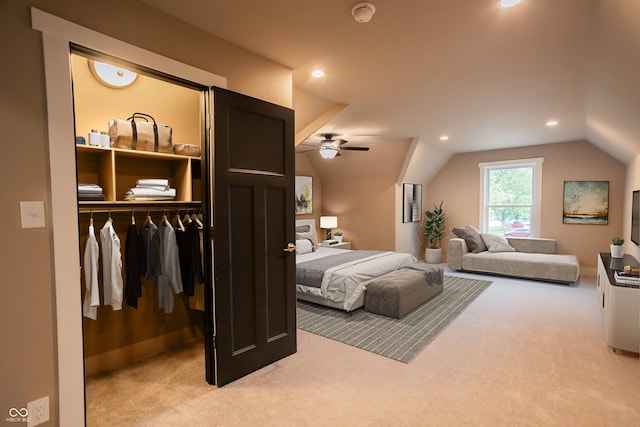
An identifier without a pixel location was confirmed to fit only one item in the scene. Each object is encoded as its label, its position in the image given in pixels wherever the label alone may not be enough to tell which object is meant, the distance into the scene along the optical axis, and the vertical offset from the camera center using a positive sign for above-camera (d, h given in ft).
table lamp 23.82 -1.40
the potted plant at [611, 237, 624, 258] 12.71 -1.90
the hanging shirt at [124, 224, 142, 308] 8.06 -1.67
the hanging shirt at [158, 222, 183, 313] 8.59 -1.73
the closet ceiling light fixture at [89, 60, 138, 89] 8.16 +3.47
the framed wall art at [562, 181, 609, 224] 18.52 -0.03
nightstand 22.24 -3.01
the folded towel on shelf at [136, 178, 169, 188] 8.41 +0.59
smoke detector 6.12 +3.78
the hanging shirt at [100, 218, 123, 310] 7.63 -1.51
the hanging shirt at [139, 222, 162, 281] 8.36 -1.28
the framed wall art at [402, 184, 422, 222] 22.88 +0.06
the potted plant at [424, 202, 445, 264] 23.48 -2.23
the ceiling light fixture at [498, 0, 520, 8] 6.05 +3.85
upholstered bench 11.94 -3.53
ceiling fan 16.44 +2.95
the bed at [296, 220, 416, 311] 12.44 -2.96
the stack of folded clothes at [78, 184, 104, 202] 7.26 +0.28
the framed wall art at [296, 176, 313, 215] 22.80 +0.64
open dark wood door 7.43 -0.75
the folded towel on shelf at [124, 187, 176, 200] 8.27 +0.28
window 20.84 +0.36
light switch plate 5.15 -0.14
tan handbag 7.90 +1.82
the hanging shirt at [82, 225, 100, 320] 7.18 -1.64
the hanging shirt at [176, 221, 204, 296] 8.91 -1.34
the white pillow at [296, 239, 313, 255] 17.57 -2.41
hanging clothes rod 7.71 -0.13
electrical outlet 5.24 -3.46
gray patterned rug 9.75 -4.39
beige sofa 16.67 -3.34
